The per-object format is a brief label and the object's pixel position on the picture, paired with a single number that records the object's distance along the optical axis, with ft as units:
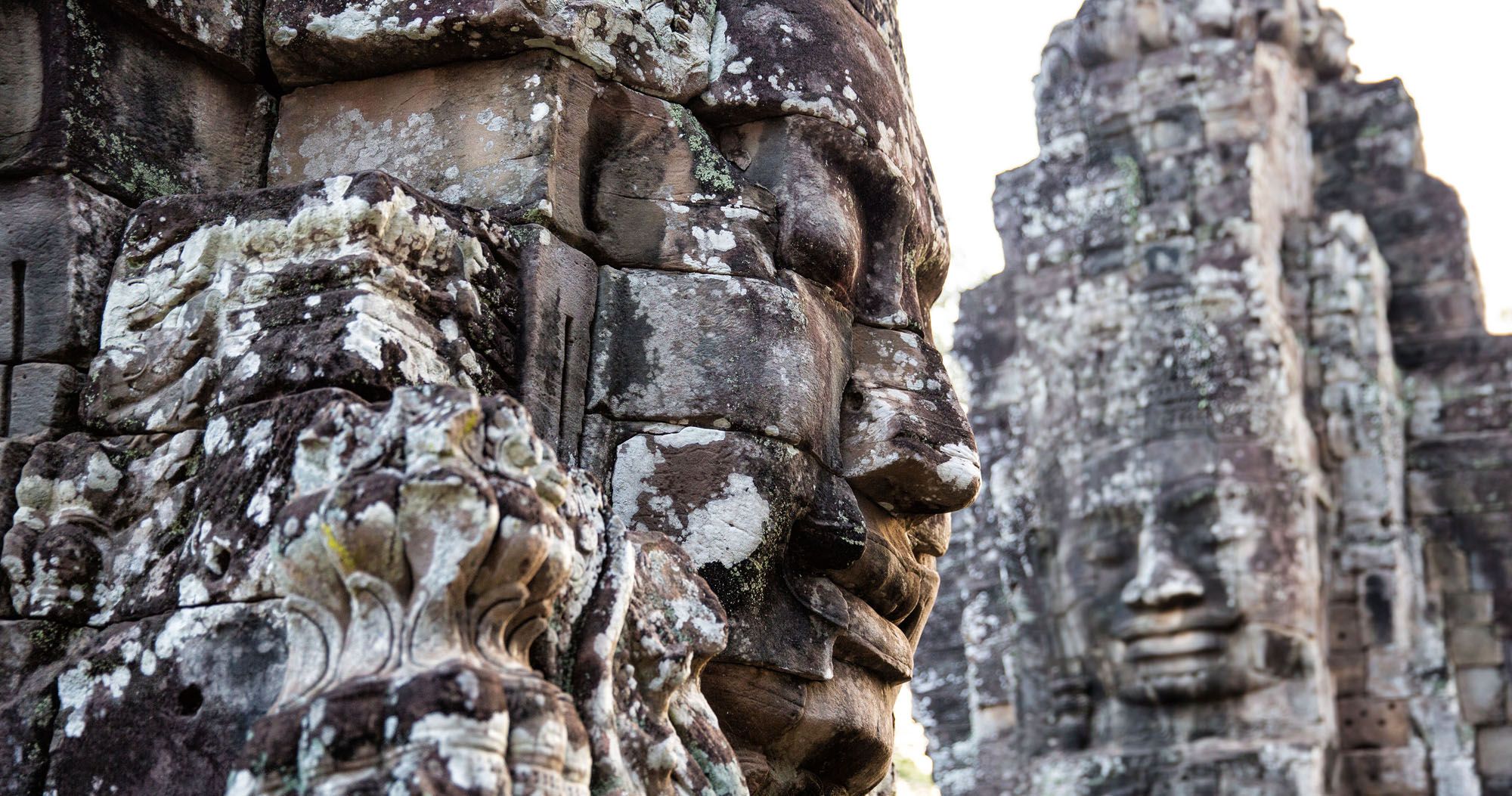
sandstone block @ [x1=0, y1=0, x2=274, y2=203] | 11.12
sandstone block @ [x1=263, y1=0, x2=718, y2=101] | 12.21
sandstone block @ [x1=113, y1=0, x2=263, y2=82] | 11.72
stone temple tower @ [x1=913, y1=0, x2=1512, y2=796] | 41.37
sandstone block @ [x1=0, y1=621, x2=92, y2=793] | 9.23
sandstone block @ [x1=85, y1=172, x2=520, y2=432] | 9.71
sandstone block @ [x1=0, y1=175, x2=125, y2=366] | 10.75
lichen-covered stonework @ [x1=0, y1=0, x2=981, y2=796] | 7.79
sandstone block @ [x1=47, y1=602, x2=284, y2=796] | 8.79
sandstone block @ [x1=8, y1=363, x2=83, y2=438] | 10.65
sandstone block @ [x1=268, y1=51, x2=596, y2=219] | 12.21
